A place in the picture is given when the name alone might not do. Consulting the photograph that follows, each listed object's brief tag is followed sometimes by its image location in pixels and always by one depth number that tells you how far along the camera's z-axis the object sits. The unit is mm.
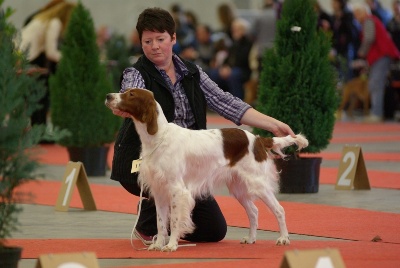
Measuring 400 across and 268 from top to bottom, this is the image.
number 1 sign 15023
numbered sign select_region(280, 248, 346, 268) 8011
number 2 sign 16875
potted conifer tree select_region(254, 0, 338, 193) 16297
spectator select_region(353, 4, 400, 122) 32516
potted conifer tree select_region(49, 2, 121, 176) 19974
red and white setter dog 10578
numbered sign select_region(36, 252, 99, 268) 8037
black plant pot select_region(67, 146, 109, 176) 19712
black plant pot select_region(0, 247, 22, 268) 8602
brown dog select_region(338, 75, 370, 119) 34223
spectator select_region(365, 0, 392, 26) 34459
